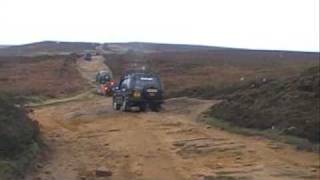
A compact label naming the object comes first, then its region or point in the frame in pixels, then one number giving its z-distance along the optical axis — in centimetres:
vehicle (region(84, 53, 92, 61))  9288
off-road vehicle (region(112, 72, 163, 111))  3478
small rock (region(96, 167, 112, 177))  1574
